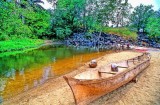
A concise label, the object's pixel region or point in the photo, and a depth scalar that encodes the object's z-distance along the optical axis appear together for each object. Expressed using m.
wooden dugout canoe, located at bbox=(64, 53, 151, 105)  3.94
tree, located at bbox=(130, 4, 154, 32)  23.02
